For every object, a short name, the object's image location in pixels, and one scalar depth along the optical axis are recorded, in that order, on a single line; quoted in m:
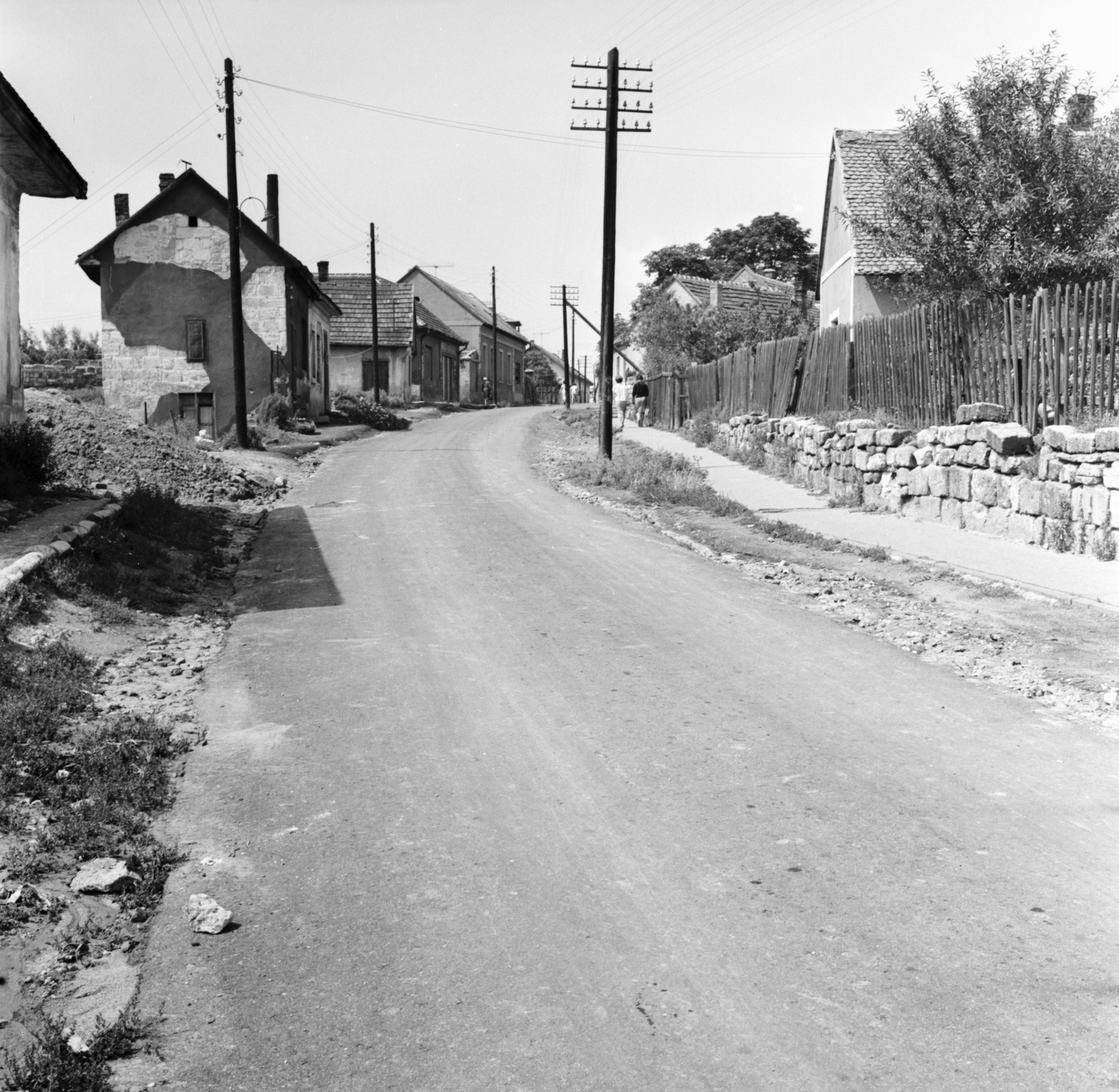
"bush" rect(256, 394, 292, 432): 31.16
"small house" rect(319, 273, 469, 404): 56.00
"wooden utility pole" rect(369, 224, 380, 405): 50.81
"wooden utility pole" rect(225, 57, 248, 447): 25.58
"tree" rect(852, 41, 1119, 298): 17.31
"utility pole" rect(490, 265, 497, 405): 77.62
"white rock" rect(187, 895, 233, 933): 3.82
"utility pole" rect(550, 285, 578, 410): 72.39
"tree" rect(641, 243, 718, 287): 82.00
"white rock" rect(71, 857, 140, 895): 4.12
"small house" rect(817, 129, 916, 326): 26.36
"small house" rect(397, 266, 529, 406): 77.38
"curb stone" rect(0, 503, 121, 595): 8.02
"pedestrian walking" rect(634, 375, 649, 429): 34.28
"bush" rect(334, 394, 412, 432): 37.06
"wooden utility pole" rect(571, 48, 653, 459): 23.75
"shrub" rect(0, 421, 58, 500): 12.45
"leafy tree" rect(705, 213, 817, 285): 82.31
